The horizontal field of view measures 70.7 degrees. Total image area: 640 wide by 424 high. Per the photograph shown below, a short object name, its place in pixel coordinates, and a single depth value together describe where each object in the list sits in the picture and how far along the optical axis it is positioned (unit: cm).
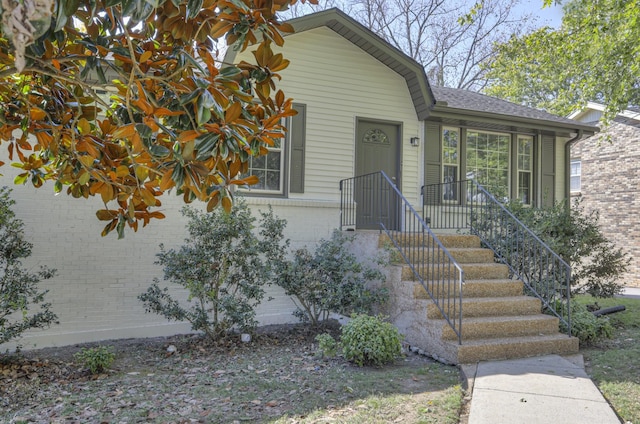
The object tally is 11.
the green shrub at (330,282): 597
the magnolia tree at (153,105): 204
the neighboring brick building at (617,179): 1393
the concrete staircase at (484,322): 497
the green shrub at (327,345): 493
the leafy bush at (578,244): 706
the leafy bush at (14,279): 502
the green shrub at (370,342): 471
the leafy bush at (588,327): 571
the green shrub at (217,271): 572
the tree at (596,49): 754
